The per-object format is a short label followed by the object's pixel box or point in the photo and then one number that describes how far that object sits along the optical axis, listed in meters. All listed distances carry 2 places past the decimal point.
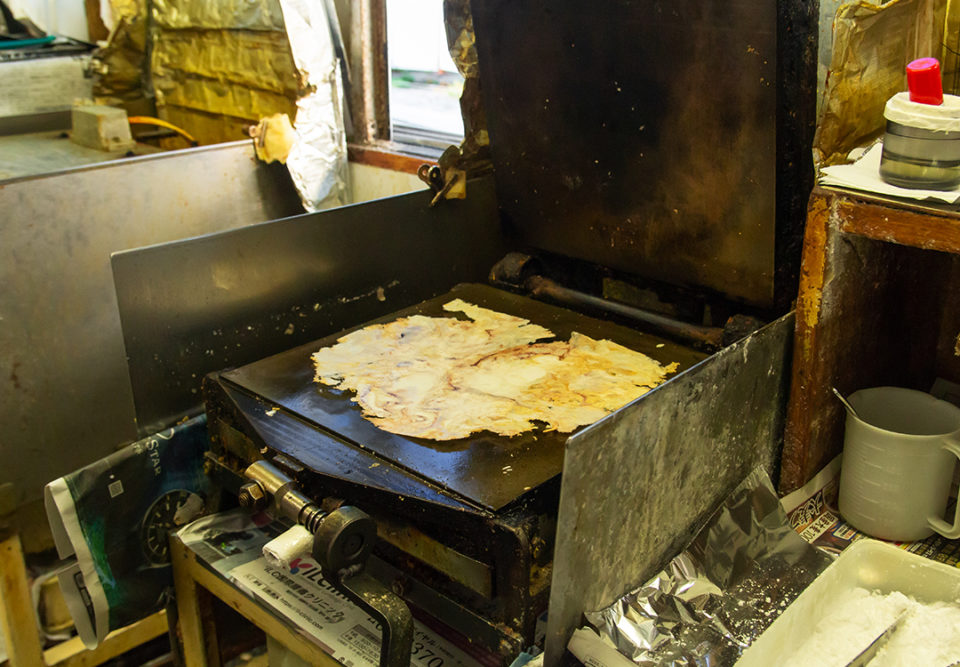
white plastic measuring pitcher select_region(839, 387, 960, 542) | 1.20
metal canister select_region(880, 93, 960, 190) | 1.01
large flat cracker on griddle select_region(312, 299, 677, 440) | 1.23
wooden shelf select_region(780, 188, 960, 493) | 1.08
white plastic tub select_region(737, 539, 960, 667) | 1.00
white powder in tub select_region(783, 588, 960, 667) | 0.99
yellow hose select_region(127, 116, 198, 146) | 2.66
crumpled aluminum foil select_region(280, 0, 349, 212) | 2.23
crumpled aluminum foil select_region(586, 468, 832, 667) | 1.00
